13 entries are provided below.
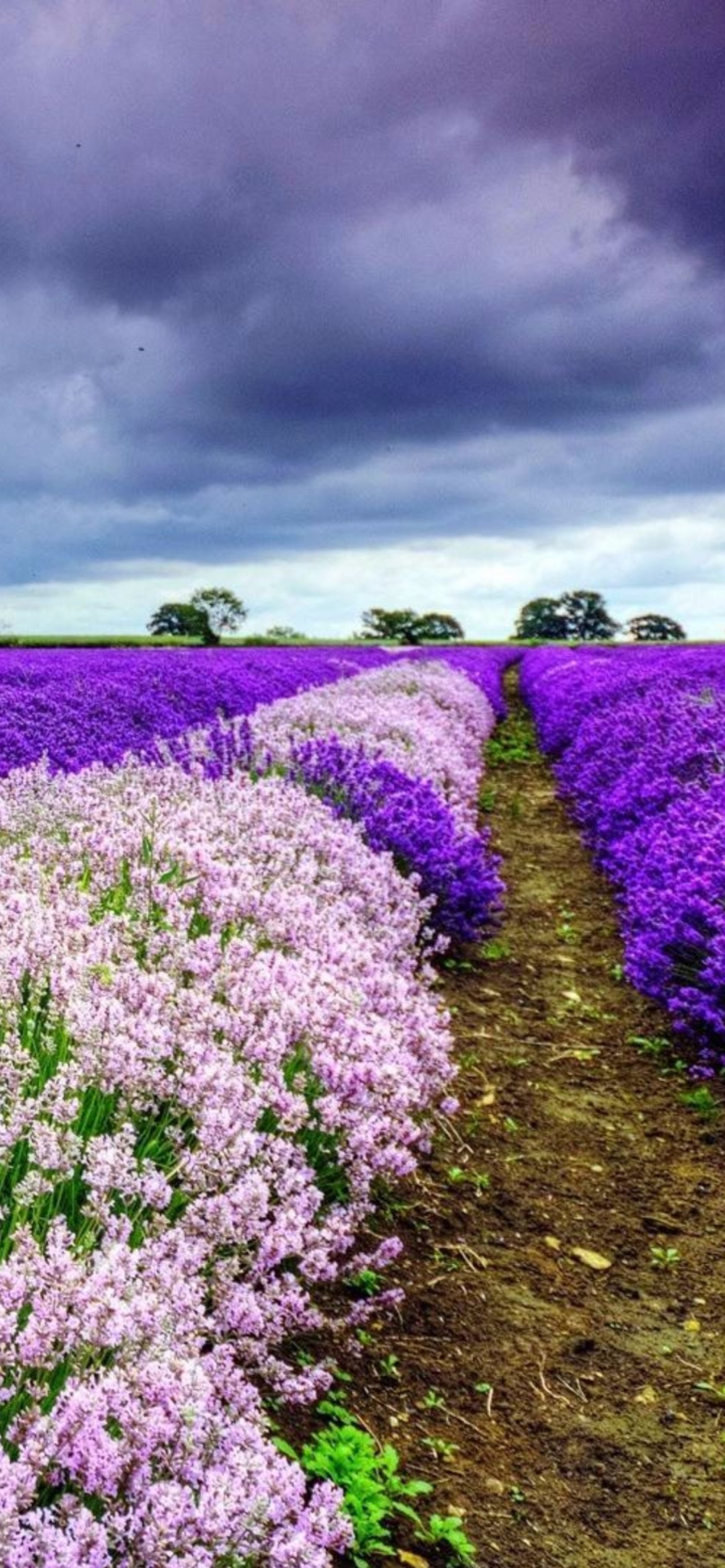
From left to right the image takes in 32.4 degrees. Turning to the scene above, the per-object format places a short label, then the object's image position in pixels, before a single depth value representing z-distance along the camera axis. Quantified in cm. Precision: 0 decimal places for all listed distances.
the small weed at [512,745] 1717
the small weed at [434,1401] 322
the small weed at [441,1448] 303
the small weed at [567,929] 791
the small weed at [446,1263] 391
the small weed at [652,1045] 603
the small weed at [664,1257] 413
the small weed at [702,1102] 533
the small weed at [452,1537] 267
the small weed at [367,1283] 360
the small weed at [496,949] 736
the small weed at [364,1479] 257
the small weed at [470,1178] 450
